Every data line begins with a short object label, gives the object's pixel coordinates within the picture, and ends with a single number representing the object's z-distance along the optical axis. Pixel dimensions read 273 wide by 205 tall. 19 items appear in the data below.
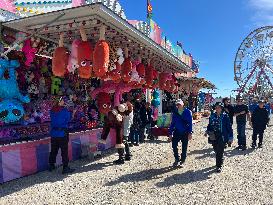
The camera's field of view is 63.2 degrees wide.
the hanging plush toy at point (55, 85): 5.80
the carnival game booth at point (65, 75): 4.10
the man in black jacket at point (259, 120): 6.74
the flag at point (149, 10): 11.66
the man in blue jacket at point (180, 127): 5.13
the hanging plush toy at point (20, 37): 4.62
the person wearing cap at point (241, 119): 6.73
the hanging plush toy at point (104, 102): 6.59
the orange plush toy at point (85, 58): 4.05
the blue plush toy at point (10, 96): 4.54
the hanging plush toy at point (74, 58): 4.11
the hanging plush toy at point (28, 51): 4.69
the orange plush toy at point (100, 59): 3.88
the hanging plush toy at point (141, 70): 5.88
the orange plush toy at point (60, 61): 4.16
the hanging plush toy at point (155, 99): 10.91
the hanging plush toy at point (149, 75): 6.38
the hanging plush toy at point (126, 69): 5.17
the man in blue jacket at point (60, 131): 4.79
